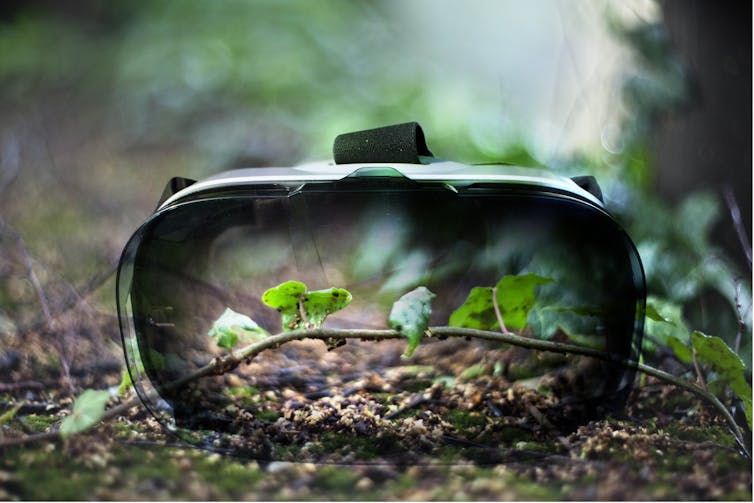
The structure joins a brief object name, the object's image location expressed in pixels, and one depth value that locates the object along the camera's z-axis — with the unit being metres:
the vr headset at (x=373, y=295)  0.60
